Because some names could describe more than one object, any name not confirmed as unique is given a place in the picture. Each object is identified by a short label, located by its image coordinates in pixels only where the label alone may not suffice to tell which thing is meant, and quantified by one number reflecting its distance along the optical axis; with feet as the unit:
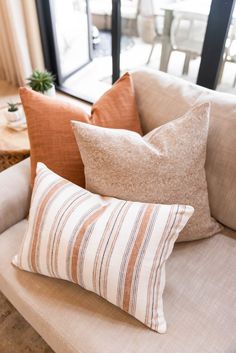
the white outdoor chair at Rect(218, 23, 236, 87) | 5.89
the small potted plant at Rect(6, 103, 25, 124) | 4.43
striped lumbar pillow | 2.23
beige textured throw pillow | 2.57
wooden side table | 4.05
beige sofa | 2.27
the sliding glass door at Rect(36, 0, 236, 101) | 5.47
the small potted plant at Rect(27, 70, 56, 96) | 4.43
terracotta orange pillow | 2.95
